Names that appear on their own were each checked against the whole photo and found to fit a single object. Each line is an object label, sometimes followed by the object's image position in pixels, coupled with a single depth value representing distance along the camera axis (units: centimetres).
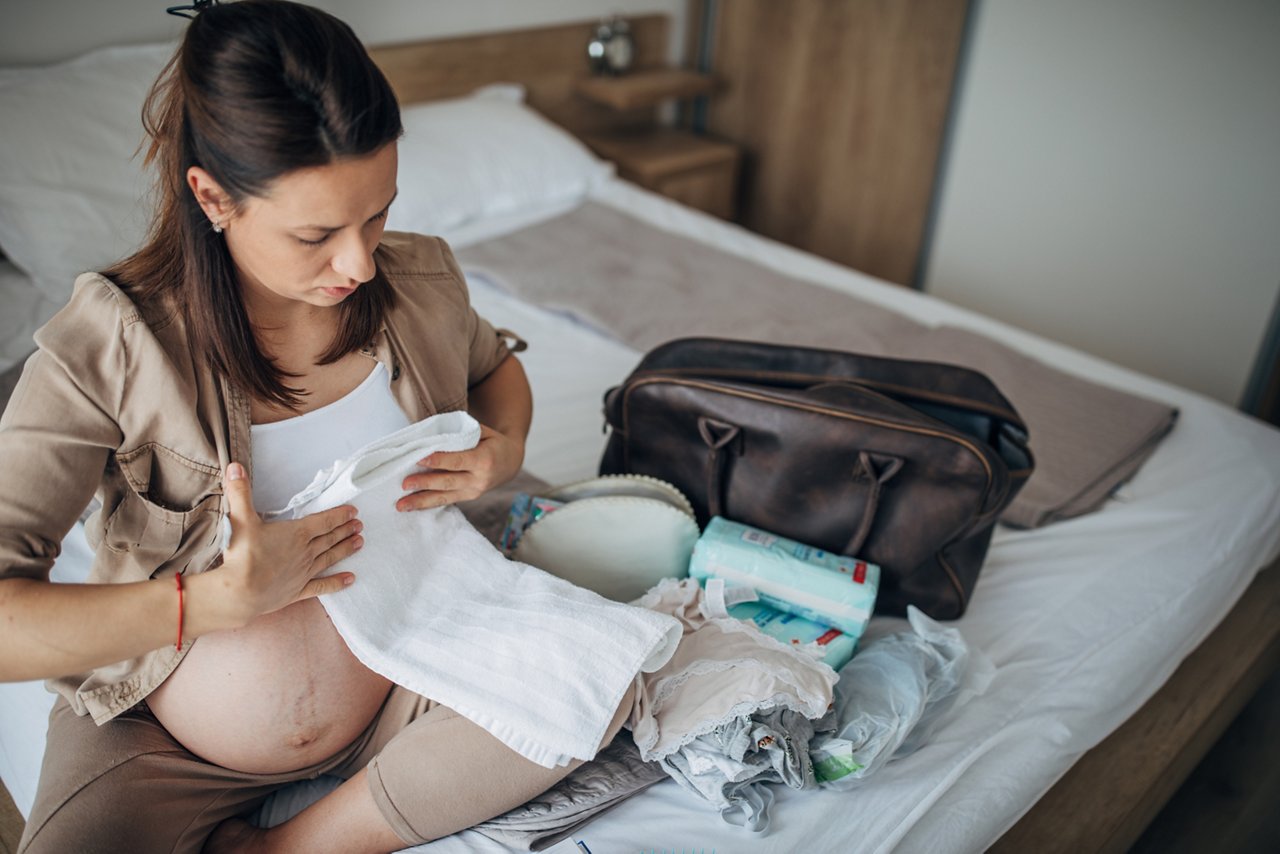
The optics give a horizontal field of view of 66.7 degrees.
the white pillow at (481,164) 221
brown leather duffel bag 121
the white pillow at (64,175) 169
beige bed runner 161
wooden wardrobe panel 283
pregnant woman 78
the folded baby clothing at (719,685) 97
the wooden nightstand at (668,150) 287
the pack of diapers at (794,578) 116
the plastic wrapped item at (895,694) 101
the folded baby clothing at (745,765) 96
